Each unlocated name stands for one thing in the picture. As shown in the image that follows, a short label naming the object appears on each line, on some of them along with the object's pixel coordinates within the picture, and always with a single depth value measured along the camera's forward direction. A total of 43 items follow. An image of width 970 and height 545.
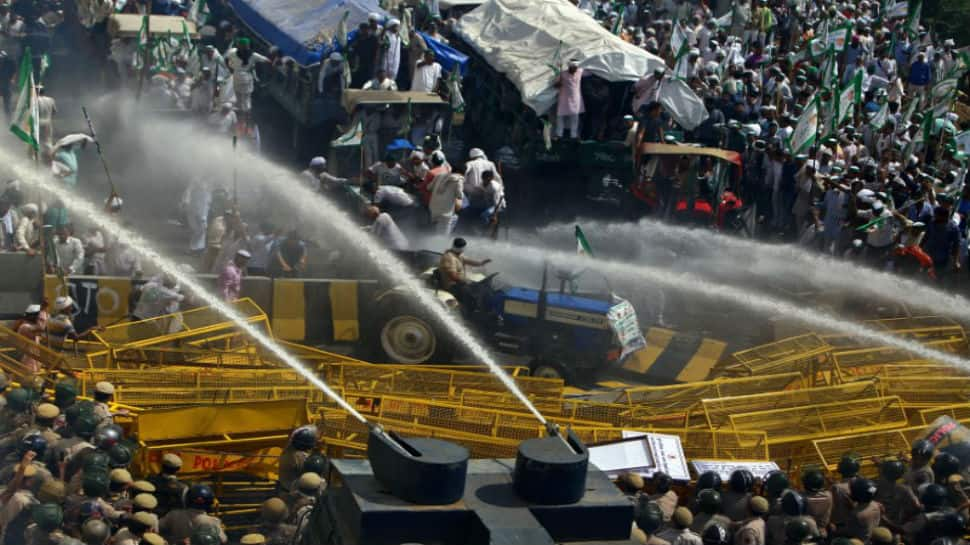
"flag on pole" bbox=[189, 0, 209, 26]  29.77
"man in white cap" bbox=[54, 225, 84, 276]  17.95
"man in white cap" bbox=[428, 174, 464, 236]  21.30
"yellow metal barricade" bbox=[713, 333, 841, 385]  15.96
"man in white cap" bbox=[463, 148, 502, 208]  22.30
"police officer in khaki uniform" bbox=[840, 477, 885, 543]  12.09
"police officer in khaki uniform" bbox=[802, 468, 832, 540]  12.23
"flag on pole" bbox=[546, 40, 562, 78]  24.70
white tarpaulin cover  24.66
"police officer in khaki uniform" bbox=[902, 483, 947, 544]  12.03
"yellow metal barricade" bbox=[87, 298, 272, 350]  15.27
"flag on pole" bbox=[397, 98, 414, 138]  24.55
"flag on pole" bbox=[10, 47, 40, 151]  16.78
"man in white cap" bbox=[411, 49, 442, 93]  25.89
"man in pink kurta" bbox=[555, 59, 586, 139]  24.27
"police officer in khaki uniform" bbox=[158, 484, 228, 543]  11.28
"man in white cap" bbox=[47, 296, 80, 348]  15.18
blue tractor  17.14
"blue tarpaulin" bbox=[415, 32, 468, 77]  26.84
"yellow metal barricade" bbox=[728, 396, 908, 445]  14.32
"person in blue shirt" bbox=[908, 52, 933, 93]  30.62
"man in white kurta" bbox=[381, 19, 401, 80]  26.31
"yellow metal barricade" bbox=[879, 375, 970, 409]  15.40
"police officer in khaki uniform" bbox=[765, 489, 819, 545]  11.48
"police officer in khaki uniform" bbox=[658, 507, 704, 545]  11.07
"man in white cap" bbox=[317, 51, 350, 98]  25.73
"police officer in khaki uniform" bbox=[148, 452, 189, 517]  11.62
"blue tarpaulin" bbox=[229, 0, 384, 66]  26.62
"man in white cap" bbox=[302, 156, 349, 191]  21.98
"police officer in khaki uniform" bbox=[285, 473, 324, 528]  11.23
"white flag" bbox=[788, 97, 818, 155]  22.88
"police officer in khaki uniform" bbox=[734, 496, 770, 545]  11.33
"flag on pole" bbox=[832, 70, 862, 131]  24.22
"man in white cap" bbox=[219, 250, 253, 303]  17.50
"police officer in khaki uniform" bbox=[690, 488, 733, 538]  11.64
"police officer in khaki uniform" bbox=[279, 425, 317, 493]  12.13
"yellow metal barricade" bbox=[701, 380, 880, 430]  14.70
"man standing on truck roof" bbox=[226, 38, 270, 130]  25.62
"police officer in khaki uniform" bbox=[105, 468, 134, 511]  11.23
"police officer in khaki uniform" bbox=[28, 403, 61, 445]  12.30
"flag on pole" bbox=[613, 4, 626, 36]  30.02
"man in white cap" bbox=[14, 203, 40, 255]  17.95
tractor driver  17.50
